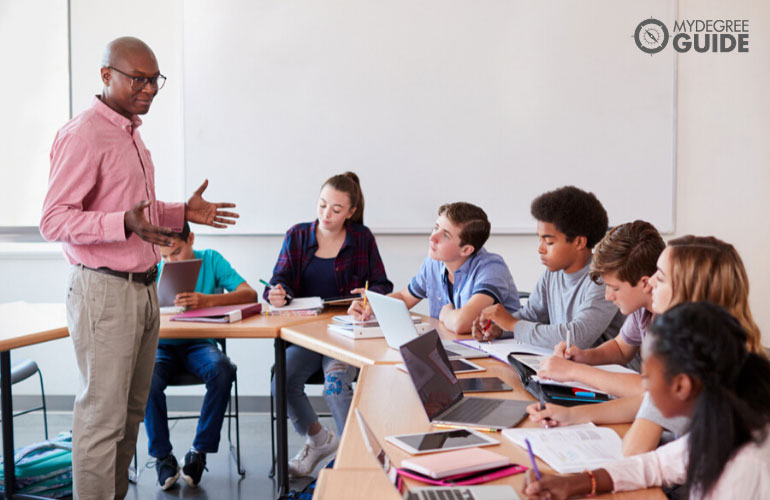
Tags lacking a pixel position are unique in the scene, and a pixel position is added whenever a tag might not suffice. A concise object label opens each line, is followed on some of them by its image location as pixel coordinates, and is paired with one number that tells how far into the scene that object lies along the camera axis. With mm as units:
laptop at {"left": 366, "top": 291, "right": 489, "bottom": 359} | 1998
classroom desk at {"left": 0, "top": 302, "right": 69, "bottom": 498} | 2328
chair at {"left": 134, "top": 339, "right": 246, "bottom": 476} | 2852
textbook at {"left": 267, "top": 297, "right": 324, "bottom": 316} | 2863
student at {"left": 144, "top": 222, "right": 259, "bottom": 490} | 2809
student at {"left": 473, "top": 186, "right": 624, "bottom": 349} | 2221
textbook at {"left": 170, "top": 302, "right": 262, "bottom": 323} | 2686
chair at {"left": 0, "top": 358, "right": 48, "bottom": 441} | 2802
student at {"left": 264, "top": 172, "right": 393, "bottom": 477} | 2936
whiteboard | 3596
